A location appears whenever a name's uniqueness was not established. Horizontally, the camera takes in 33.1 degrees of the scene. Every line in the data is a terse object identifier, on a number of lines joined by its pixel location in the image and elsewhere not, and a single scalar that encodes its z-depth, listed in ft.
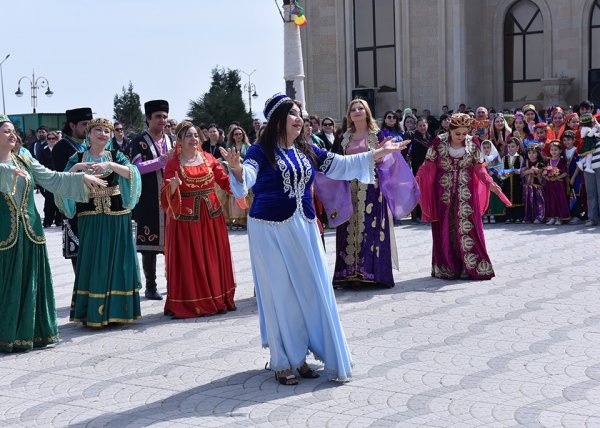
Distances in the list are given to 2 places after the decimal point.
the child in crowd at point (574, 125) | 50.77
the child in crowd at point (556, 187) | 49.67
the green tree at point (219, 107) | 137.49
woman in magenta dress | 33.68
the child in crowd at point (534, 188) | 50.52
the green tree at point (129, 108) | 173.68
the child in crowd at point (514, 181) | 51.98
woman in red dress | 28.71
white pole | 58.13
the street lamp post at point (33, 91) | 142.96
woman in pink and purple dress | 32.68
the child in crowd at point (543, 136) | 51.08
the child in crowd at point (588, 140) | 48.62
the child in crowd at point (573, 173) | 49.98
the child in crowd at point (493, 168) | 51.80
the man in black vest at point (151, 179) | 30.71
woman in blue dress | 20.72
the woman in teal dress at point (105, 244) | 27.20
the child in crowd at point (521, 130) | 52.80
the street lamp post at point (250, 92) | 160.05
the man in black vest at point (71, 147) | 28.96
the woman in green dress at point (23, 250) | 24.72
